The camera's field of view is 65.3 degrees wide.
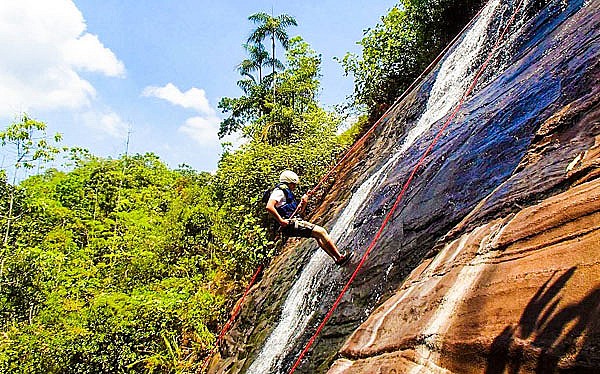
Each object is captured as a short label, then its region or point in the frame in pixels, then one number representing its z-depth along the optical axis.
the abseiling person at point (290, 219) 6.11
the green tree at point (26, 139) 12.86
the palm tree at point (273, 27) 23.06
